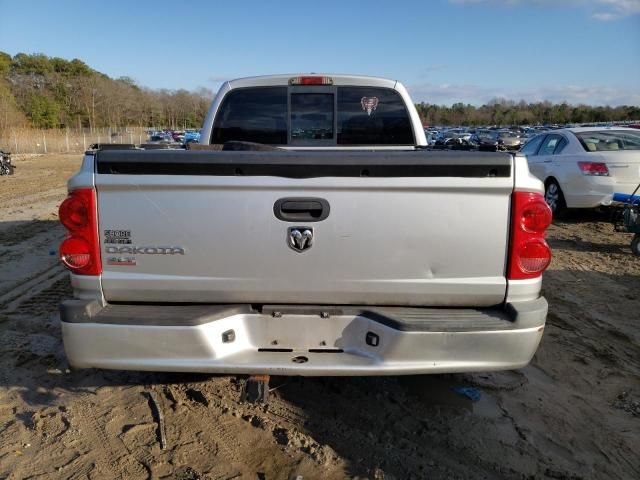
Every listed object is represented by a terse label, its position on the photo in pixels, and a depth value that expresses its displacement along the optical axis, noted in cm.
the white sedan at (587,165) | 858
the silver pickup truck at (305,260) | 252
